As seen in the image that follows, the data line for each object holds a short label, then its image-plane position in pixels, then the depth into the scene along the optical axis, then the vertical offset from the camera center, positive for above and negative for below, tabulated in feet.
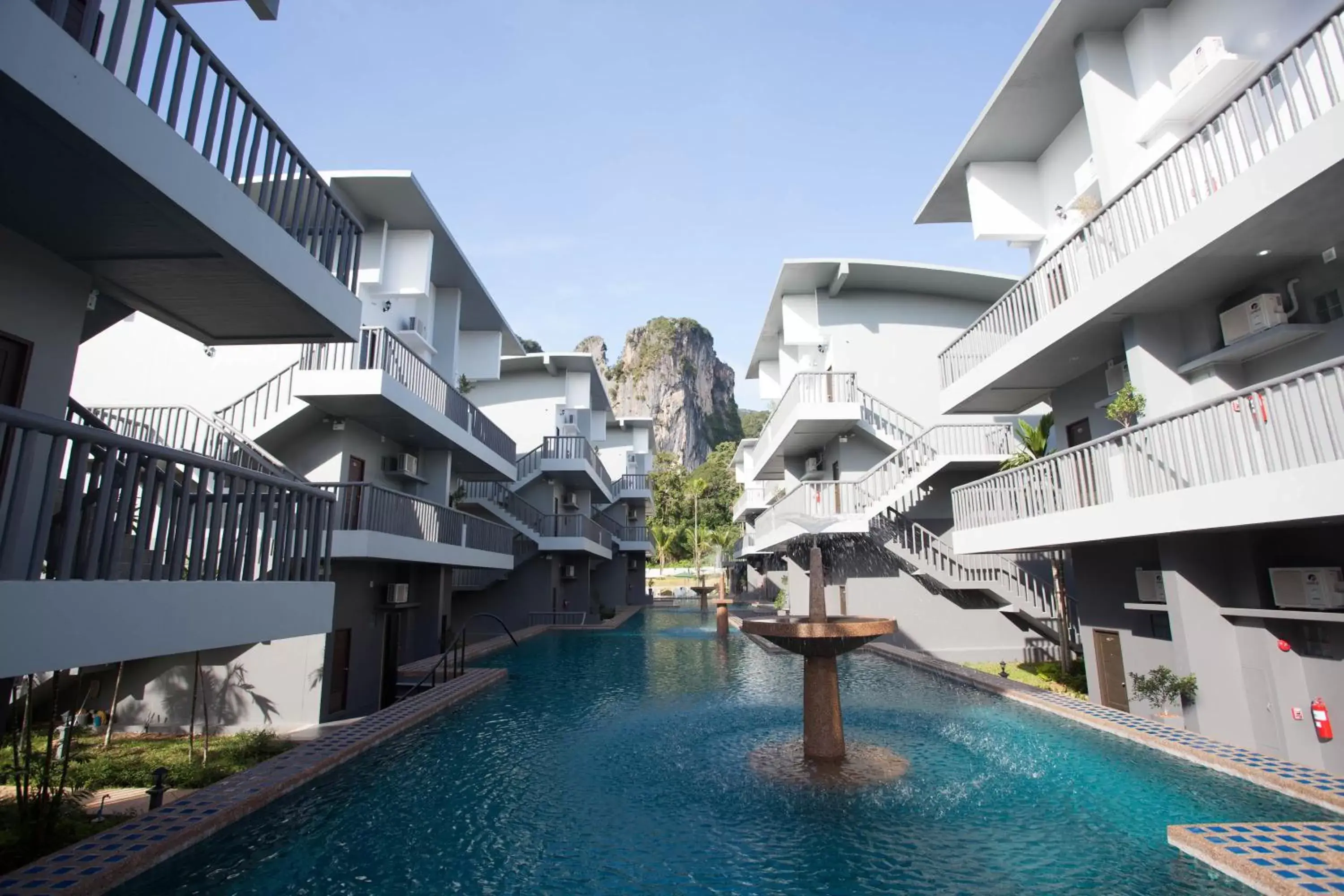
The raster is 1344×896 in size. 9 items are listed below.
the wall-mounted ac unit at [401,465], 55.01 +10.90
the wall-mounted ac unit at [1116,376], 36.99 +11.34
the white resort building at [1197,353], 23.38 +11.02
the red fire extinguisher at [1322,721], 25.90 -5.08
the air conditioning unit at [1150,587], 33.30 +0.05
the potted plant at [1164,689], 30.07 -4.53
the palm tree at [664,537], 241.55 +20.83
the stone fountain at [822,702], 27.91 -4.58
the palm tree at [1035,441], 48.65 +10.48
